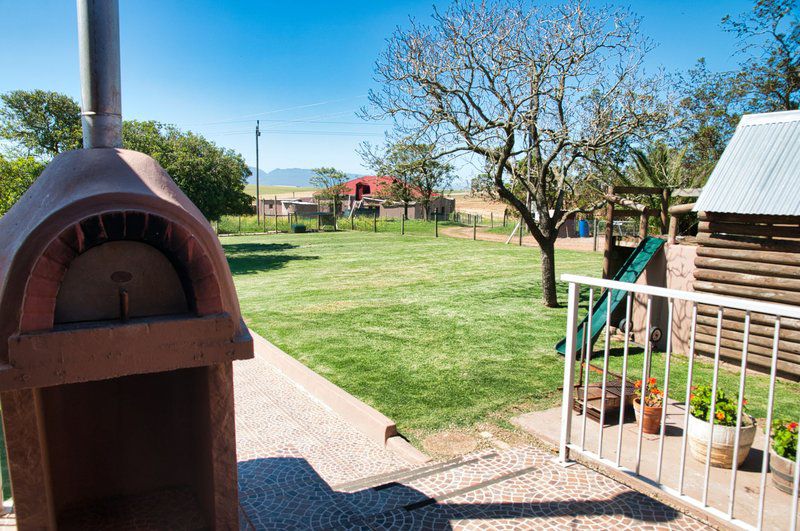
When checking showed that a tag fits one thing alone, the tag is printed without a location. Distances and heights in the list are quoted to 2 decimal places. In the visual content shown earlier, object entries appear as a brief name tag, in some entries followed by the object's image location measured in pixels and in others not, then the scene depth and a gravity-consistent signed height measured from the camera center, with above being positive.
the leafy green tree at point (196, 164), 20.83 +2.13
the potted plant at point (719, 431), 3.81 -1.54
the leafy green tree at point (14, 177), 11.69 +0.82
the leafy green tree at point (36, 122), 19.42 +3.41
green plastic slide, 7.42 -0.72
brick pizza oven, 2.25 -0.50
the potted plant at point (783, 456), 3.38 -1.52
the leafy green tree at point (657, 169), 13.33 +1.42
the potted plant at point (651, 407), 4.53 -1.61
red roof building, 60.92 +3.77
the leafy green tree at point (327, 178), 62.47 +4.73
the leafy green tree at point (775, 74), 19.78 +5.85
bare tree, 9.23 +2.13
